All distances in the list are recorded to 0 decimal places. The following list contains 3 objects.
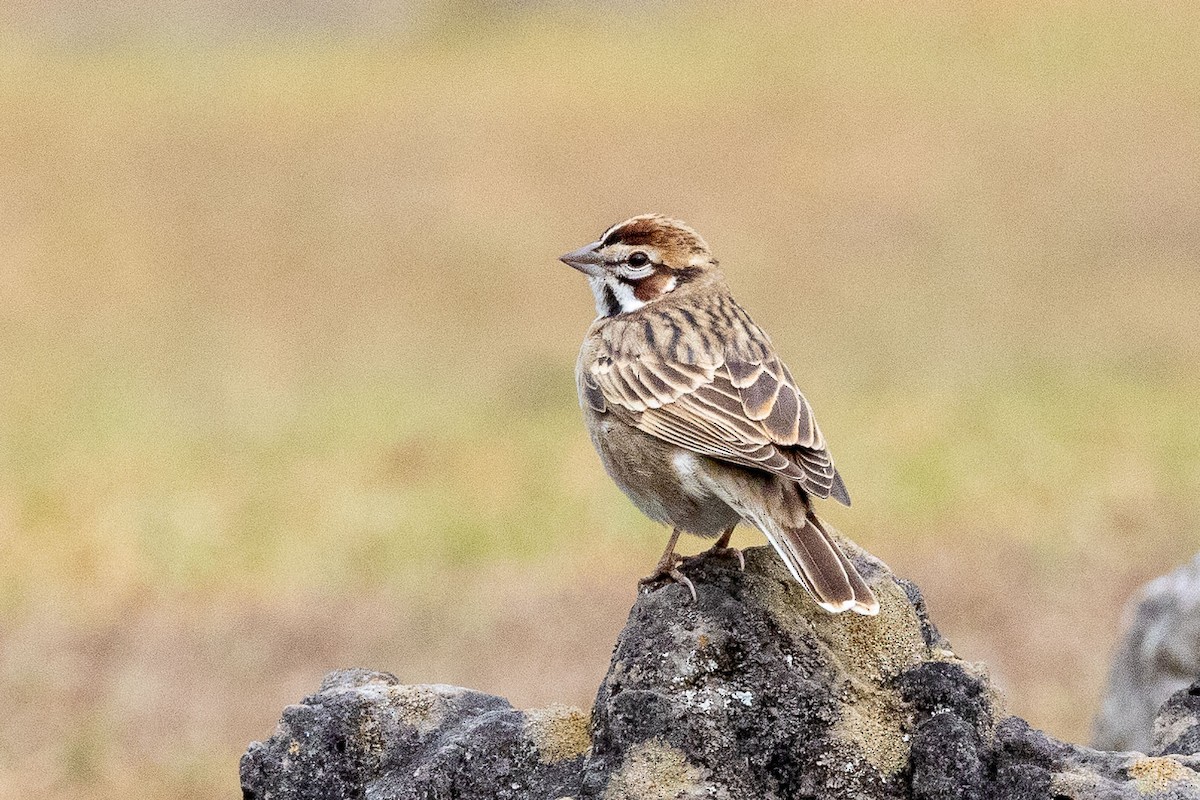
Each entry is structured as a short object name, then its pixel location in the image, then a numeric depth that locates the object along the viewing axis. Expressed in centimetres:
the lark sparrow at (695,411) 1038
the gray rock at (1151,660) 1369
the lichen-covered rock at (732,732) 909
